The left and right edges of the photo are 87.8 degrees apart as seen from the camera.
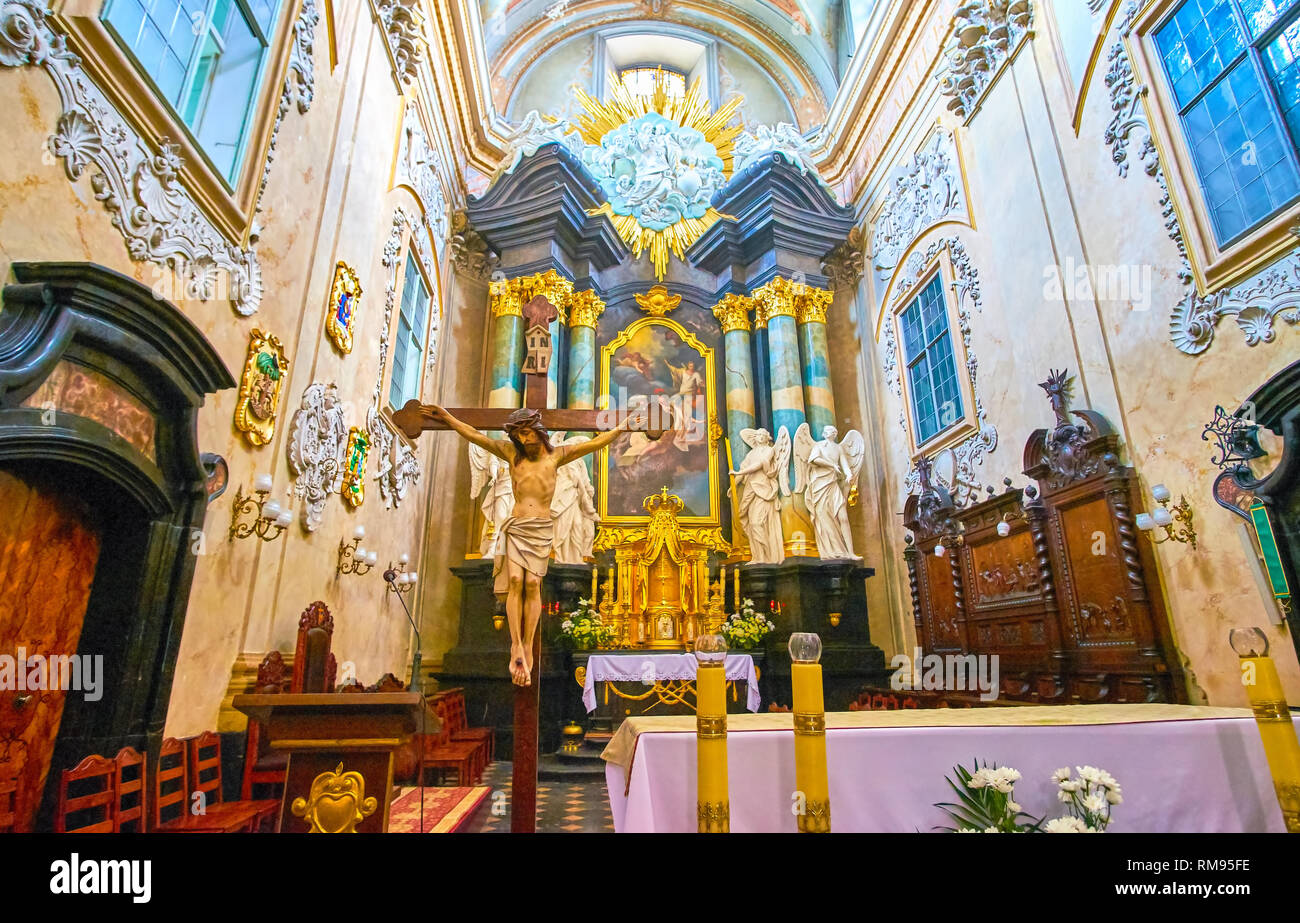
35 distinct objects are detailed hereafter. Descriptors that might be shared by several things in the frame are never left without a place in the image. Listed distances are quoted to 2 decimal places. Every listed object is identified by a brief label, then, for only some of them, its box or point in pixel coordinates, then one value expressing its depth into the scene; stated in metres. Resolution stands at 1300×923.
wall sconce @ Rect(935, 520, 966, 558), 7.24
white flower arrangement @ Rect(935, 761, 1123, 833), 1.97
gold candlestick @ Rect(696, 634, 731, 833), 1.95
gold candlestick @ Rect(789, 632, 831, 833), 1.92
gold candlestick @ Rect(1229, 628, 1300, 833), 2.07
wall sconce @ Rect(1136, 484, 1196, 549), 4.64
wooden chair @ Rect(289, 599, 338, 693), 4.77
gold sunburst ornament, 11.35
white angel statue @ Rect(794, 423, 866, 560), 8.91
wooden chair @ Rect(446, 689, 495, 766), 6.68
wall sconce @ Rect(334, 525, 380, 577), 6.02
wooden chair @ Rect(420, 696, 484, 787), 5.31
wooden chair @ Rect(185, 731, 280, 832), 3.56
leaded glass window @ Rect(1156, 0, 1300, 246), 4.39
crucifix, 2.93
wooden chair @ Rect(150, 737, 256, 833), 3.27
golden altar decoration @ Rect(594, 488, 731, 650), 8.29
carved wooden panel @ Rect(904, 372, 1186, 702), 4.93
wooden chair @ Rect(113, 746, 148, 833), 3.08
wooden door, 3.01
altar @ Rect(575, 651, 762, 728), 6.84
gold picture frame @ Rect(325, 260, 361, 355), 5.66
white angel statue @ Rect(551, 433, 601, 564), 8.73
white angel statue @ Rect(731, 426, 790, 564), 9.09
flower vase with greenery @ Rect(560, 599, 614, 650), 7.82
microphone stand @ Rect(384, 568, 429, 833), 4.39
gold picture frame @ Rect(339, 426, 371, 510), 6.05
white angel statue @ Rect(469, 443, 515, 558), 8.38
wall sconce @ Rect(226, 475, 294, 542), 4.39
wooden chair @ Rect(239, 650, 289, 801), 4.01
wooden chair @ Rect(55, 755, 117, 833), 2.83
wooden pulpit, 1.95
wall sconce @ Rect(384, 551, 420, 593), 7.10
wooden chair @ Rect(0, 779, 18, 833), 2.83
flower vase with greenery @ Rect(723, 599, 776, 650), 8.09
